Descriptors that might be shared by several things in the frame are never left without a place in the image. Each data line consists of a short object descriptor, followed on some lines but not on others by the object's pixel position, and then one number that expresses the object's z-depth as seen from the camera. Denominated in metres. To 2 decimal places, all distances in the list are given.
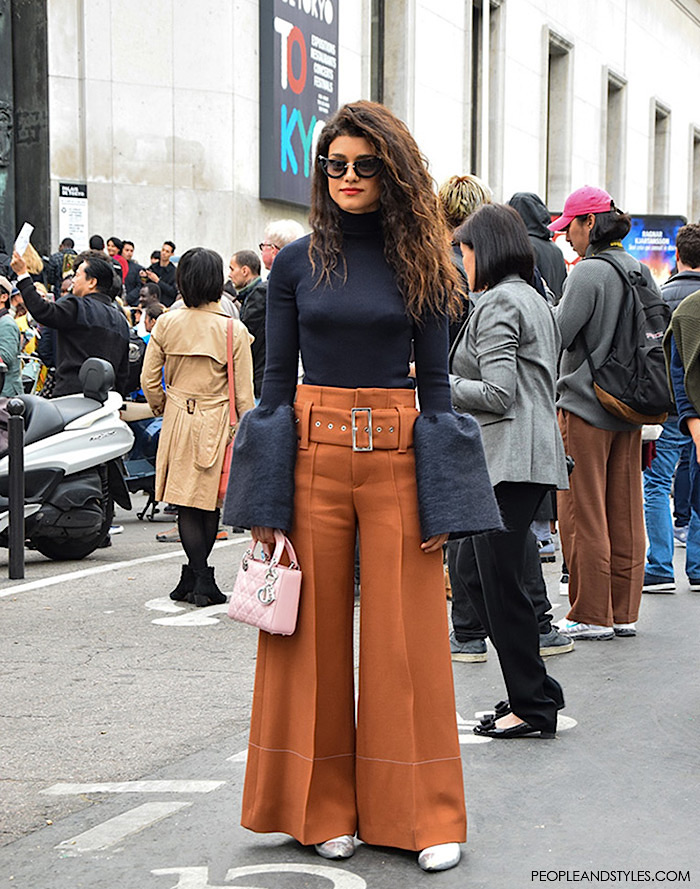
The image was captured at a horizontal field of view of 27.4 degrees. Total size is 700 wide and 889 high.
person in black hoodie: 7.84
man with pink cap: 6.75
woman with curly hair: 3.93
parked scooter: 9.09
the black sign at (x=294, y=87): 21.30
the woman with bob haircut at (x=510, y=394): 5.17
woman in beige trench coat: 7.86
